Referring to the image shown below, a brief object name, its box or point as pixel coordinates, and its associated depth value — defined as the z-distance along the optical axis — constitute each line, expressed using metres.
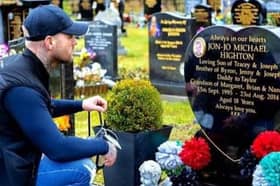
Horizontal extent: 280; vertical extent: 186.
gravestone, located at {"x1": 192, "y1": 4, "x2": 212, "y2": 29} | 11.33
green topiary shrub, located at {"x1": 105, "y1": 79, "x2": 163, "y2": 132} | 5.24
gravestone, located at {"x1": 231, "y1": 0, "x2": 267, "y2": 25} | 7.11
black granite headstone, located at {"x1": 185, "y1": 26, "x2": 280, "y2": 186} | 5.41
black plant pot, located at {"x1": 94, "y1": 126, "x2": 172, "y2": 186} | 5.22
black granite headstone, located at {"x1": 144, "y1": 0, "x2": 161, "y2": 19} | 15.45
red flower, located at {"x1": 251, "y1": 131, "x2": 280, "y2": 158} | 4.99
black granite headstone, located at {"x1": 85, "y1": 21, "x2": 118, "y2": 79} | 11.94
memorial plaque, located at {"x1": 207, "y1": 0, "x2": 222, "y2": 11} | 16.64
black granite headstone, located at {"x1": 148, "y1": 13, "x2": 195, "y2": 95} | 10.74
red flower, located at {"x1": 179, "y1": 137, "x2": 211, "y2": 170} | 5.39
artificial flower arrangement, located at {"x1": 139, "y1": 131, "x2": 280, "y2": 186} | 4.99
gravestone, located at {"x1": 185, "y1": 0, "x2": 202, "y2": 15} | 18.96
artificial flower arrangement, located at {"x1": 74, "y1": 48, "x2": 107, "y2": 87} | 10.66
